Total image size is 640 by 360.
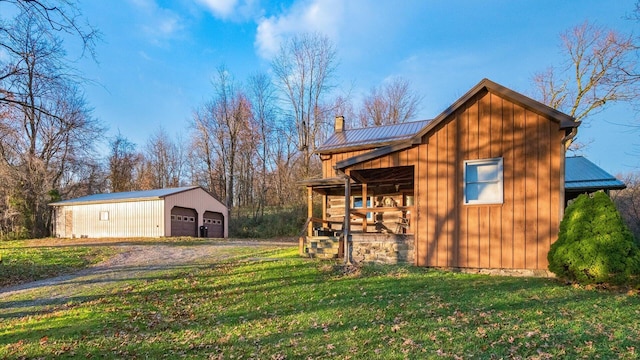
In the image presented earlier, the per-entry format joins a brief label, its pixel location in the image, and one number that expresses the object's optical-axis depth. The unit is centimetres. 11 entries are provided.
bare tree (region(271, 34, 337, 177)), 3123
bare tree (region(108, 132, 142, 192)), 3769
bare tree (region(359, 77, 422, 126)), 3244
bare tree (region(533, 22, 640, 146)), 2064
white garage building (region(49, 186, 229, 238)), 2220
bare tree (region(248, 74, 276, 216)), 3412
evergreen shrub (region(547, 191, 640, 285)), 671
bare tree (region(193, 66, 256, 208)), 3366
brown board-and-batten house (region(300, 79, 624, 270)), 838
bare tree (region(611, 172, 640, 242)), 1628
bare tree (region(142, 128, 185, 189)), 4069
